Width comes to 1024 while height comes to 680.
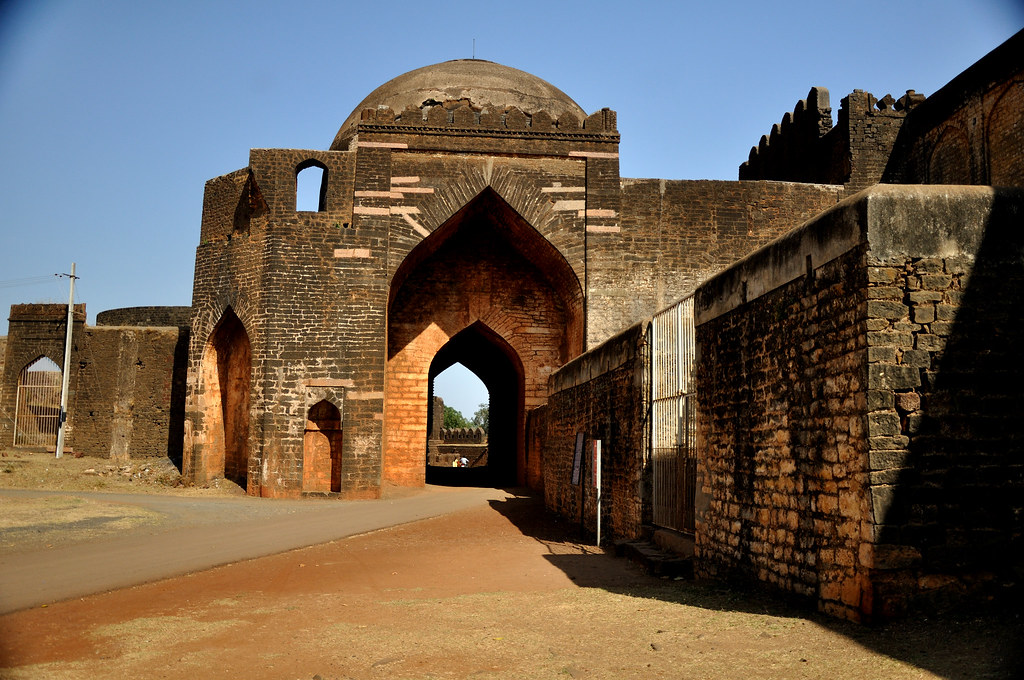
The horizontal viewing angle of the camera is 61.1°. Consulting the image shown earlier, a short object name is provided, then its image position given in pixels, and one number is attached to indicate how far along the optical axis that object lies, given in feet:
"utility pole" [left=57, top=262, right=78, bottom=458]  66.74
